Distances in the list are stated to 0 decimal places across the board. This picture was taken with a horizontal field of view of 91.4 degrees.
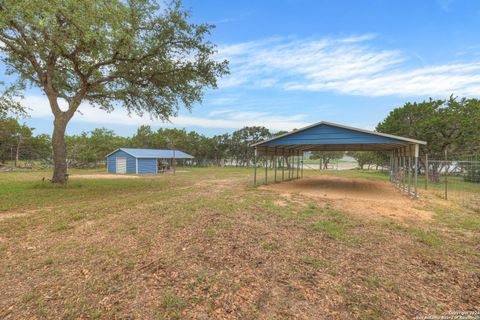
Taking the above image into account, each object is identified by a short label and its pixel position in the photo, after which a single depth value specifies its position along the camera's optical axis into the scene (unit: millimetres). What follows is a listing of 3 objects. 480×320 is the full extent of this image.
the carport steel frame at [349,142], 9721
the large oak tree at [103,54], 7445
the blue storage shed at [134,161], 25344
